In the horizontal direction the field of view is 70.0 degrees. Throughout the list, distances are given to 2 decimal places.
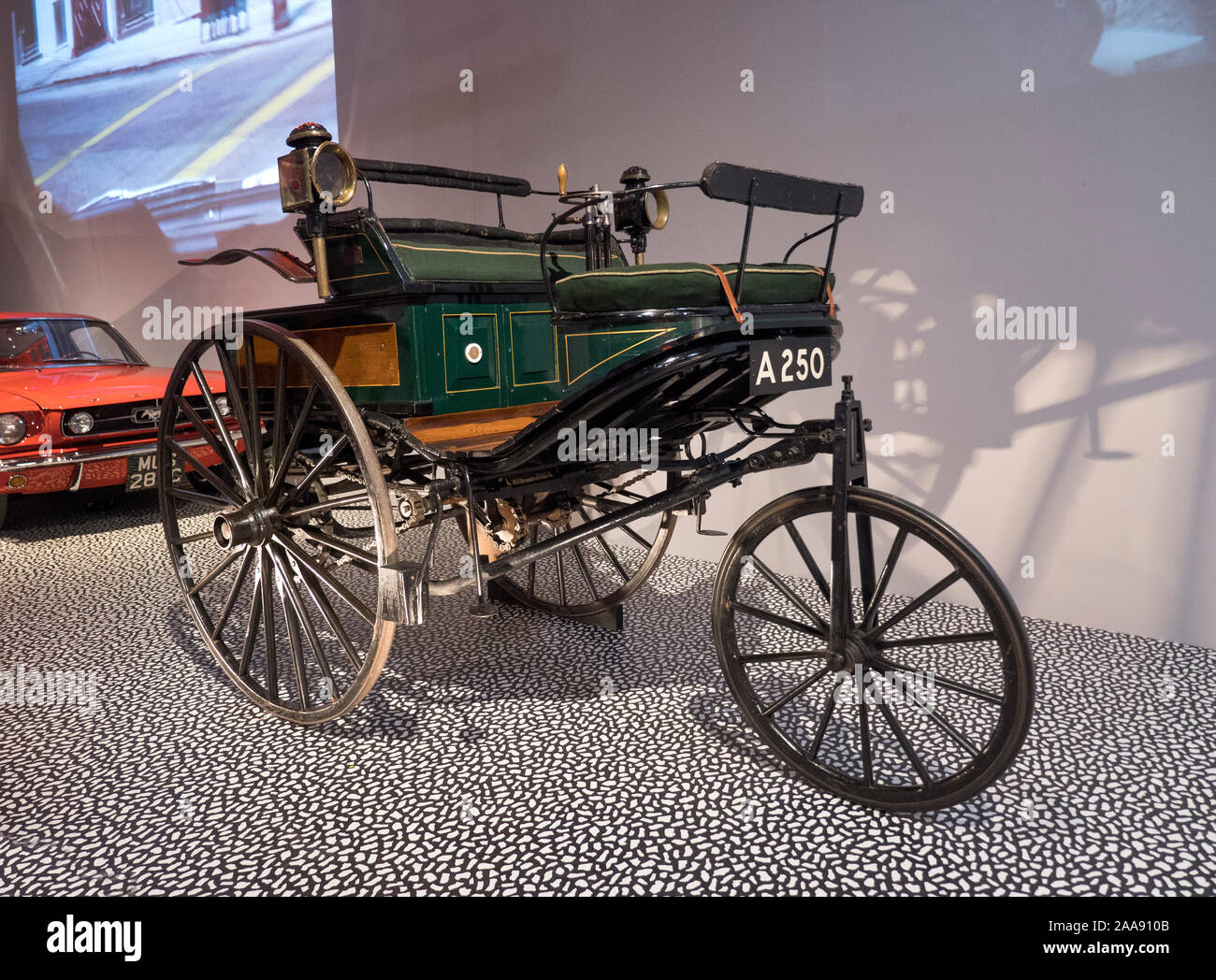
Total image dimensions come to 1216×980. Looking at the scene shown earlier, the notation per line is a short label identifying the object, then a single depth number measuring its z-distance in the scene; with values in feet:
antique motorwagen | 5.30
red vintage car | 12.42
